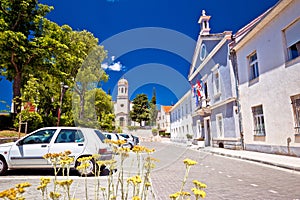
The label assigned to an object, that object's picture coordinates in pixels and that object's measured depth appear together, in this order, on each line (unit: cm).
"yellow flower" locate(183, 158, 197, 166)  176
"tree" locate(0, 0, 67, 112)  1548
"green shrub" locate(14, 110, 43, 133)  1441
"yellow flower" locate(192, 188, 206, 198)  137
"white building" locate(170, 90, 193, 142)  2825
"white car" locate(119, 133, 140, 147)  2024
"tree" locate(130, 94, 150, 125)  6406
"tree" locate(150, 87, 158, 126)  6812
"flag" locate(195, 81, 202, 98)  2208
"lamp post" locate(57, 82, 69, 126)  1770
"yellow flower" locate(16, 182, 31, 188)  137
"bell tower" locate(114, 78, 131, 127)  6569
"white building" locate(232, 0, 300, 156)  962
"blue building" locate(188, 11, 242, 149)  1546
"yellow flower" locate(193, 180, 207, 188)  158
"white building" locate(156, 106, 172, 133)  6328
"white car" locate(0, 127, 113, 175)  680
